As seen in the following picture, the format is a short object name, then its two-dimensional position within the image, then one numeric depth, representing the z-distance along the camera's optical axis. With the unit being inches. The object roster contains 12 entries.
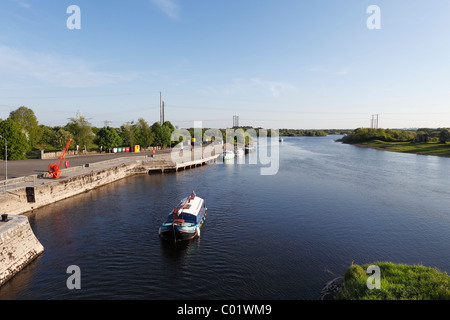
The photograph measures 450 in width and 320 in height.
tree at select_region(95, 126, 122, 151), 3718.0
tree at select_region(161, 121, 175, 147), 4636.3
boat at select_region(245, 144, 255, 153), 5841.5
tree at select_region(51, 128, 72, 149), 3531.0
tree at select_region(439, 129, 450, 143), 5098.4
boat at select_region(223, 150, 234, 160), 4128.9
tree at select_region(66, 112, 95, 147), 3624.5
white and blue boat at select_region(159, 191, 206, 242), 1071.6
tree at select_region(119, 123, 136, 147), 4173.2
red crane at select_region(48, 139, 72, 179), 1766.2
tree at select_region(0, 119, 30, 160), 2524.6
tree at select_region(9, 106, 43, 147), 4015.8
